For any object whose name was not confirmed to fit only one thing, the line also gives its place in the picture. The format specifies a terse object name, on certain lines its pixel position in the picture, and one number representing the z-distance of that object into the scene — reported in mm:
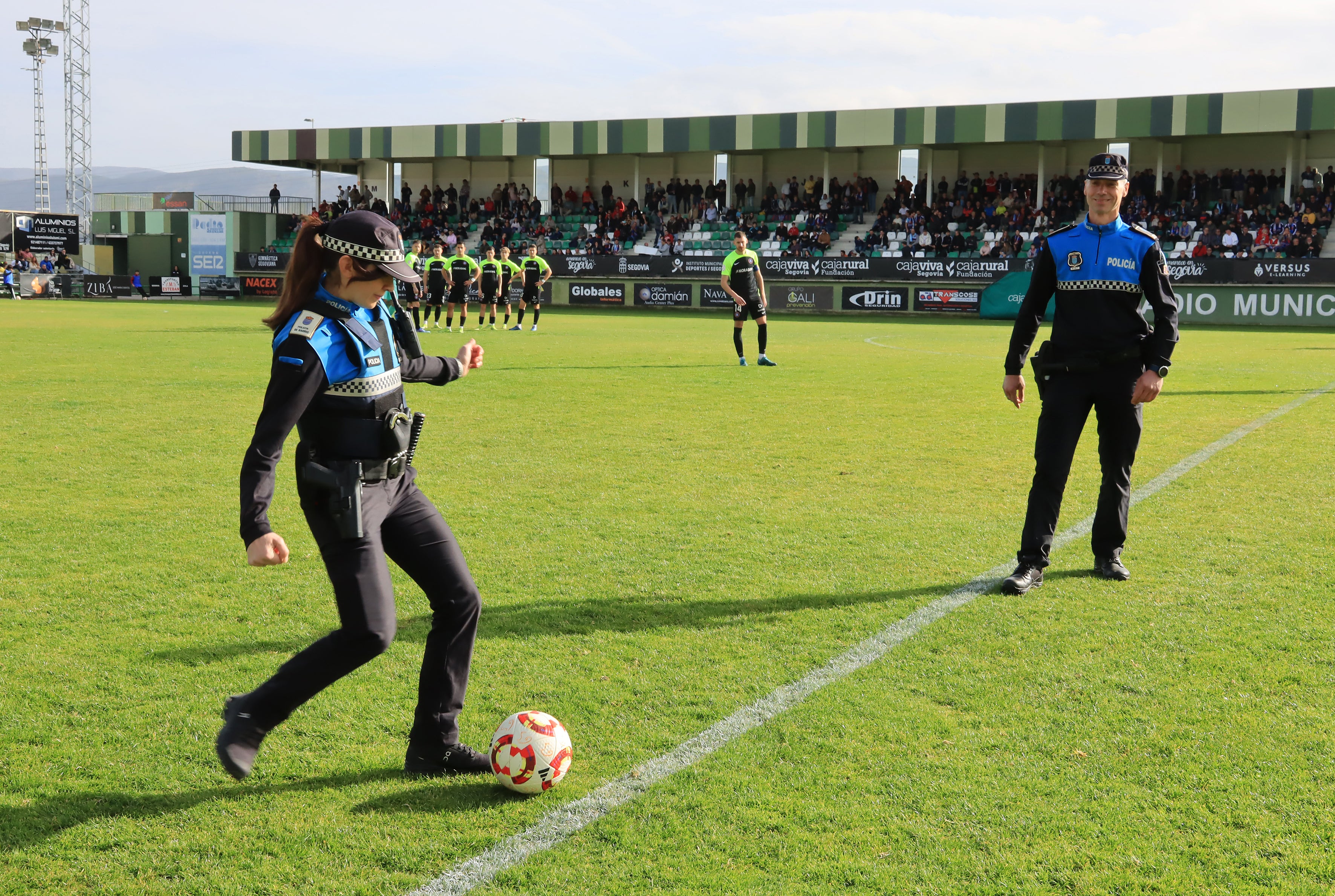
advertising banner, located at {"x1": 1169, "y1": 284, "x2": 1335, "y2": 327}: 33781
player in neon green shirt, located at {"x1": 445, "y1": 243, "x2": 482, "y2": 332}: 28188
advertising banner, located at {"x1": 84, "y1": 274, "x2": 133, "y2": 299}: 52188
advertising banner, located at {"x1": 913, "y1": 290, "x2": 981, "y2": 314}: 38969
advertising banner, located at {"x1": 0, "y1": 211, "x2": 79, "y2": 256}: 56188
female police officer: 3334
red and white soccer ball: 3664
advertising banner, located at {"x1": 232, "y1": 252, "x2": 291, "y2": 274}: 52156
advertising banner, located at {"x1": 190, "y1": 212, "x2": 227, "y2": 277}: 60625
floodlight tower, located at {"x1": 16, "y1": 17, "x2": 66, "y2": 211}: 77250
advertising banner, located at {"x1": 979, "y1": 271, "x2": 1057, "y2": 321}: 37812
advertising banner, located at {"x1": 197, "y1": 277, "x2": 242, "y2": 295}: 52906
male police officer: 6027
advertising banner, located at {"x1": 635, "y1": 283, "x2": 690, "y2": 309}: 44000
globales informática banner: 45094
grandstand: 41312
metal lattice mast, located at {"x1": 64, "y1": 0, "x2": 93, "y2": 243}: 77375
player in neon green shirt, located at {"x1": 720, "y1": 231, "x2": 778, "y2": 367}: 18094
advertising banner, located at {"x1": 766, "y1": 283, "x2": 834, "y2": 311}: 41438
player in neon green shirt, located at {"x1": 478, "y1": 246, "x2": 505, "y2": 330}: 29859
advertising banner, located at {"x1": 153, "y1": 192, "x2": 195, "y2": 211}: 68812
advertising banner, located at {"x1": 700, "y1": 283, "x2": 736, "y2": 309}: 42656
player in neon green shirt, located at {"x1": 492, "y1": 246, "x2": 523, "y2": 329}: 29516
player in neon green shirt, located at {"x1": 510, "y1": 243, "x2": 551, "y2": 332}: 28250
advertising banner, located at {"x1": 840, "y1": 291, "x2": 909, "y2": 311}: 40594
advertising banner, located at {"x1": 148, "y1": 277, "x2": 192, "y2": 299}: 52938
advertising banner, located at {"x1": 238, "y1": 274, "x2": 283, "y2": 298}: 50375
